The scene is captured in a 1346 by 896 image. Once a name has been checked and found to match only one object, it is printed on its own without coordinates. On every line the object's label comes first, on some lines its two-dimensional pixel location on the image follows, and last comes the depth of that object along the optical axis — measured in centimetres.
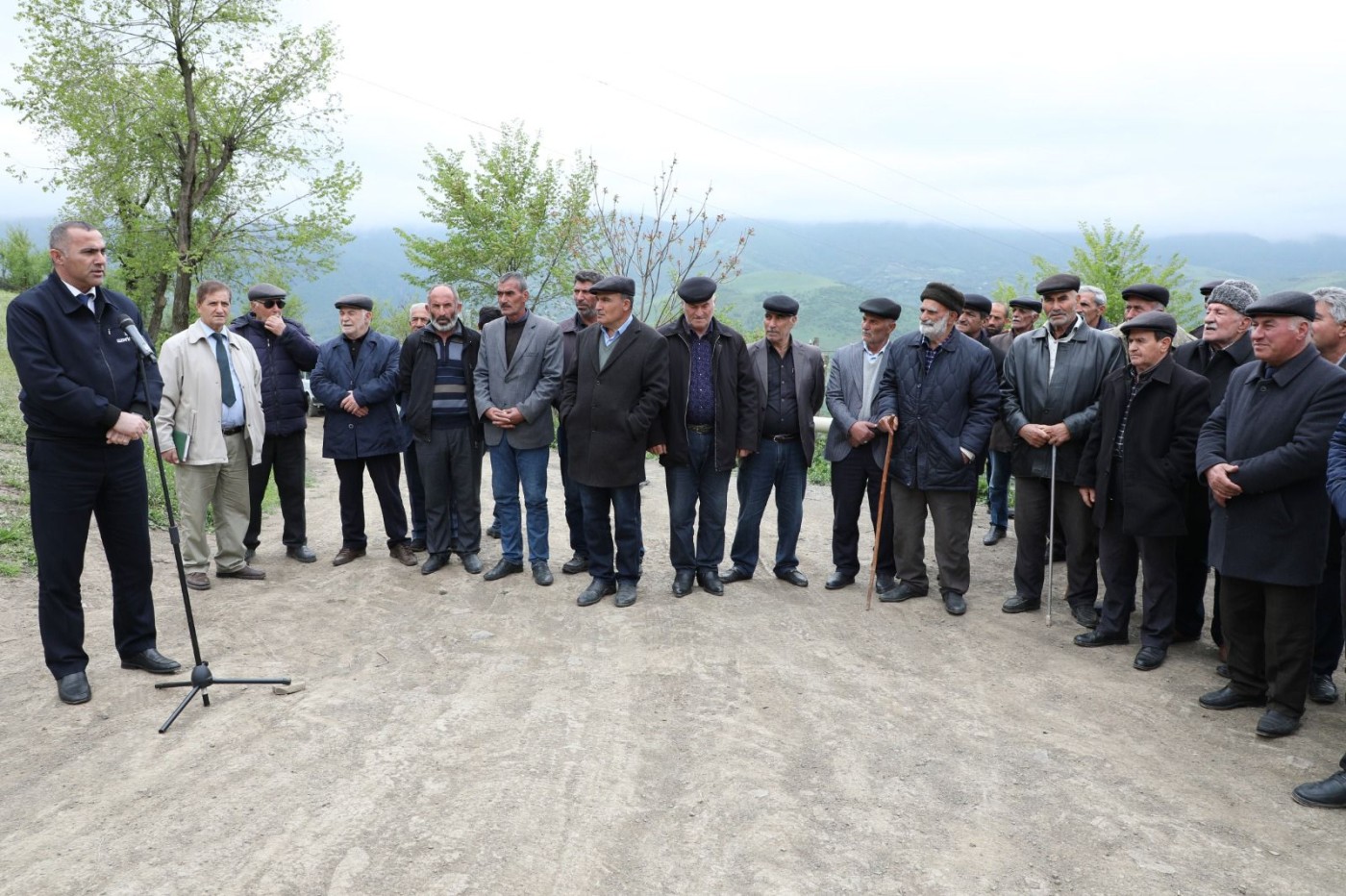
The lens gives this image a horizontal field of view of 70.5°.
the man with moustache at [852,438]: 697
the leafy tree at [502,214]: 3884
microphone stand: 460
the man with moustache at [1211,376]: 579
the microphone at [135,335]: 470
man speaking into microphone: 455
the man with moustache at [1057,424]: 617
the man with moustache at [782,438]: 690
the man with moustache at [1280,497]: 445
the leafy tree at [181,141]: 2378
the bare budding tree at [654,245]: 1938
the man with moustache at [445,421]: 714
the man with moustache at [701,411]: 658
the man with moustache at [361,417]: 733
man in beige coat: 675
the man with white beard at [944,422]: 645
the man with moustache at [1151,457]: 546
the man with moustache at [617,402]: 640
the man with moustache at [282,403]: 745
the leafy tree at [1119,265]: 3186
